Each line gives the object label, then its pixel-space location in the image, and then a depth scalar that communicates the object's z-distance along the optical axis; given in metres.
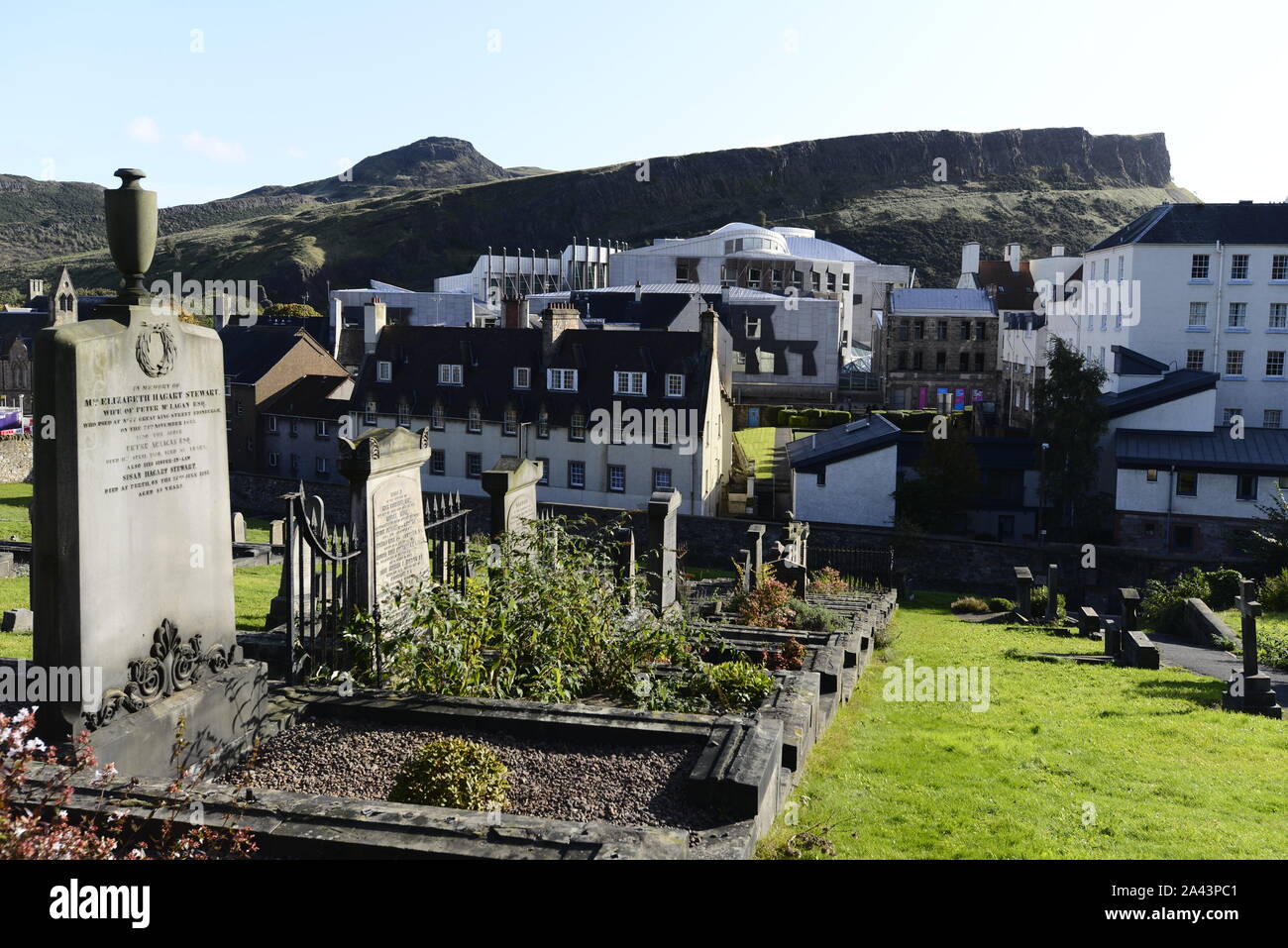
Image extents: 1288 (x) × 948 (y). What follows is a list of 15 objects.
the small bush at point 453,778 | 7.70
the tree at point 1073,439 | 42.94
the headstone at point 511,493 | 14.38
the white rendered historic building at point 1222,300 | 49.62
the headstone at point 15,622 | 16.78
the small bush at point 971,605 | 31.67
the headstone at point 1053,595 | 28.20
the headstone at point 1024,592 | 28.59
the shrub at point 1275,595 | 28.11
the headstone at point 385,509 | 11.55
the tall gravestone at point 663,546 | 15.48
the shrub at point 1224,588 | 30.92
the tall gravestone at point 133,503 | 7.71
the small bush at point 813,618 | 16.91
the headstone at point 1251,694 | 14.71
